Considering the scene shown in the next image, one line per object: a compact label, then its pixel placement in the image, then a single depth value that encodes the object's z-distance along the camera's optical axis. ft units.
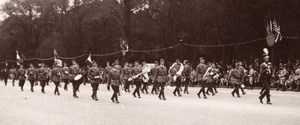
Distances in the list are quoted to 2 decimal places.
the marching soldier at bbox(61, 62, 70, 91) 107.76
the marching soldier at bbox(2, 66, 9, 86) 166.52
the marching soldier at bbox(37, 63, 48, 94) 106.11
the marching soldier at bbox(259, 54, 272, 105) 65.90
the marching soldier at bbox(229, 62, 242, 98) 84.07
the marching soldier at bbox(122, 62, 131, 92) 106.22
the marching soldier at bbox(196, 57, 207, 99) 87.20
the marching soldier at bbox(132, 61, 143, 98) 92.27
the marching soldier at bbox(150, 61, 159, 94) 81.10
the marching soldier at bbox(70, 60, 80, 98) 88.22
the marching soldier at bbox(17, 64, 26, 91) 118.93
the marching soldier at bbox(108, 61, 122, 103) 72.43
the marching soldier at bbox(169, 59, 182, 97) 88.82
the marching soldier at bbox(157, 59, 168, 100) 80.33
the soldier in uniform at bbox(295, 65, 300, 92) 102.43
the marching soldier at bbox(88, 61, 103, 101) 80.02
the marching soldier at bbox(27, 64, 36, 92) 112.21
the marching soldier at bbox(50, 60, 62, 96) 99.25
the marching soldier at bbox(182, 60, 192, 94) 100.01
